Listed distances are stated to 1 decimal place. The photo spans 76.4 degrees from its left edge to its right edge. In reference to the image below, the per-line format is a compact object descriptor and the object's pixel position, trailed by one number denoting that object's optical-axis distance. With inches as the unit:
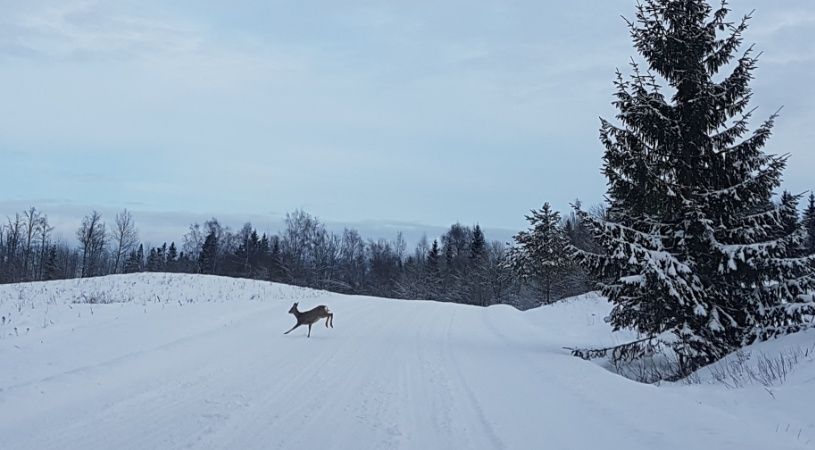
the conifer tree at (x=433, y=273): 2930.6
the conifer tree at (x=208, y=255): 3278.5
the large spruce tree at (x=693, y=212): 406.6
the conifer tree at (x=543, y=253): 1695.4
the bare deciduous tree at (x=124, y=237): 3654.0
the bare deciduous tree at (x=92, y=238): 3260.3
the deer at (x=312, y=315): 502.6
